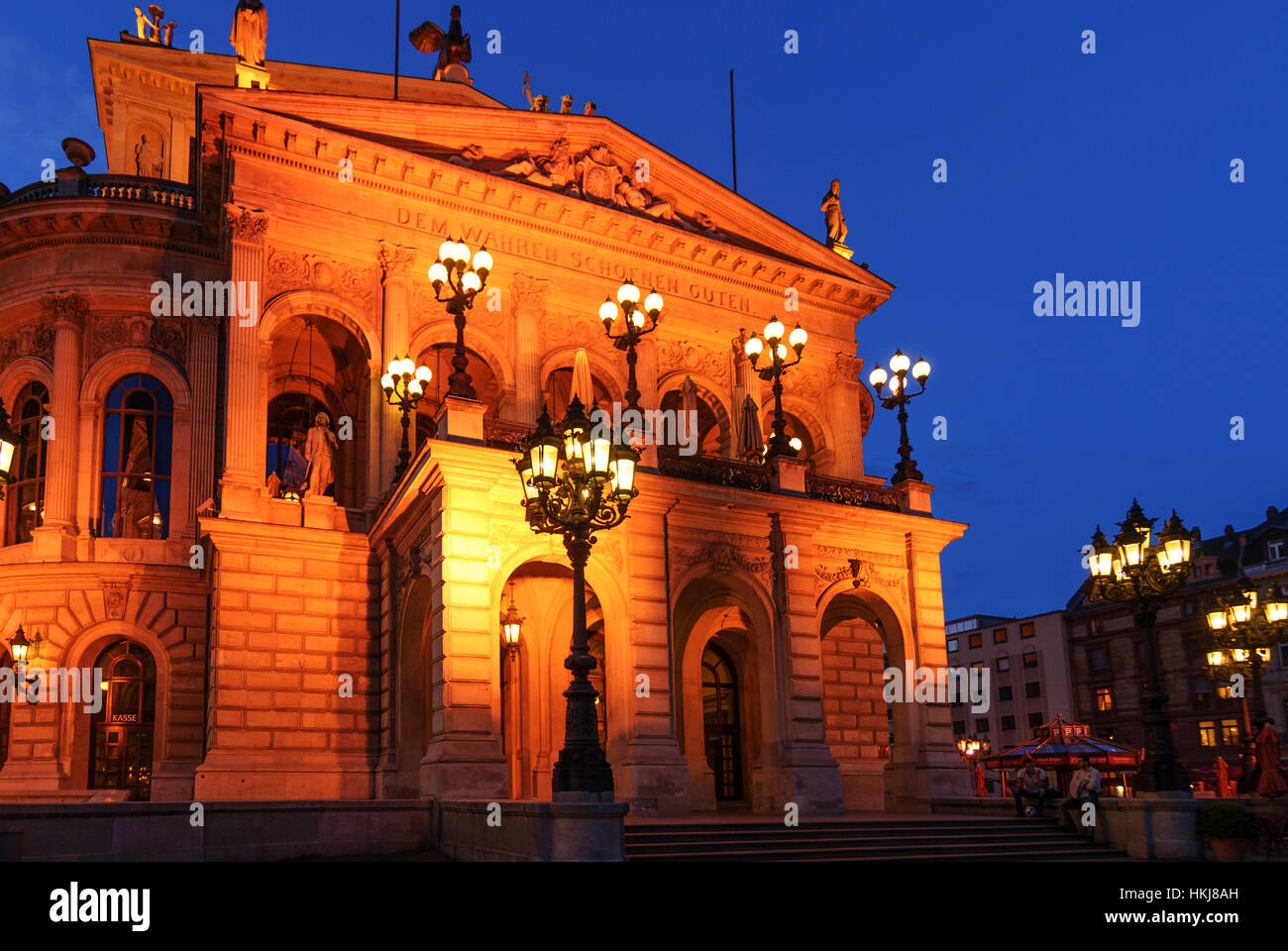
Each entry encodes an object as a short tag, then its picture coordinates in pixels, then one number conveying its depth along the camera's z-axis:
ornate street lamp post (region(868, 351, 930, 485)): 27.42
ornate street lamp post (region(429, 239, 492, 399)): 22.08
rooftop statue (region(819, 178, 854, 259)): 39.47
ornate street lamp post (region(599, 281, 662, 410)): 22.62
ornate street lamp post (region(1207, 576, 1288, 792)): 26.09
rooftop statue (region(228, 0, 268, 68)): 30.81
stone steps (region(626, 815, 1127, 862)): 18.30
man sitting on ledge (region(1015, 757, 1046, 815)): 22.56
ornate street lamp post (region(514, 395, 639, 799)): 15.80
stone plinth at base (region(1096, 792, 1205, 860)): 18.88
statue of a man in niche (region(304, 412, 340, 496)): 27.66
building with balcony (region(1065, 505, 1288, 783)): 70.94
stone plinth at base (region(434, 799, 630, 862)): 15.12
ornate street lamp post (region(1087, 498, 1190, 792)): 20.59
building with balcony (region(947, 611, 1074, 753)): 86.12
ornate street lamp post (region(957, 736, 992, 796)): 56.29
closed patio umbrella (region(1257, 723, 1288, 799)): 22.14
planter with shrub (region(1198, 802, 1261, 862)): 18.52
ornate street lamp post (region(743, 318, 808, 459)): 26.17
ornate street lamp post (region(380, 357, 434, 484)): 26.98
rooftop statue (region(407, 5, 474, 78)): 42.44
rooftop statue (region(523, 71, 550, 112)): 35.06
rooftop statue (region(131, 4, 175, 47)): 42.53
